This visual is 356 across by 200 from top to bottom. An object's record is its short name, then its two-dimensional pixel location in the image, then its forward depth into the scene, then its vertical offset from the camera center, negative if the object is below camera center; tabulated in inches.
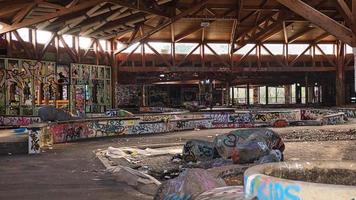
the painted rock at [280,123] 1239.5 -71.0
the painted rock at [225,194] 180.2 -36.9
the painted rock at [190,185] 237.6 -43.9
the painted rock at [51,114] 890.1 -29.1
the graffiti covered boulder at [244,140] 497.0 -46.5
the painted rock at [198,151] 572.1 -64.4
